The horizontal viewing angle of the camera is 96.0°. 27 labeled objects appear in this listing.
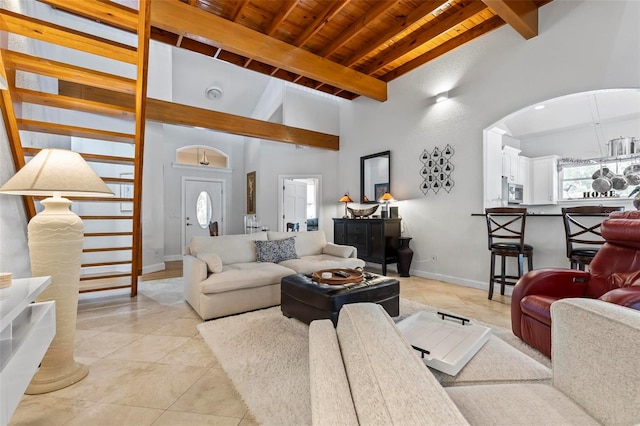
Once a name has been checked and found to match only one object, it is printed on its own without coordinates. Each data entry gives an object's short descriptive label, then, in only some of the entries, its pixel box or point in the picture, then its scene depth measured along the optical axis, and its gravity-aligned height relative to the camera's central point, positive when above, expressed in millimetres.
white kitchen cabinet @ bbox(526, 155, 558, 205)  5836 +683
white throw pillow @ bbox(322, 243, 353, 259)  3971 -510
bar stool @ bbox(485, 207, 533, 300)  3256 -383
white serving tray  1121 -590
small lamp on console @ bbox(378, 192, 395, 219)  4984 +245
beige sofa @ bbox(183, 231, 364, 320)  2803 -595
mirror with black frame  5289 +728
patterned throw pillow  3590 -456
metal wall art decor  4328 +689
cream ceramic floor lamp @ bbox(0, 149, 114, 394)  1693 -164
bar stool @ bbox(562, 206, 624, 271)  2703 -185
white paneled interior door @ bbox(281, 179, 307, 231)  6871 +281
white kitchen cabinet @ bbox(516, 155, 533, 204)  6002 +725
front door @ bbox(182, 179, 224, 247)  7109 +234
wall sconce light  4312 +1764
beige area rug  1518 -1005
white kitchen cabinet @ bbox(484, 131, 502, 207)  3922 +606
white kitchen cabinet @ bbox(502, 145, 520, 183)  5473 +975
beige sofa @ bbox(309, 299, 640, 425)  557 -393
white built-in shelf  847 -441
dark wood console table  4738 -419
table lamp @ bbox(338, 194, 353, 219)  5953 +295
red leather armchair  1970 -496
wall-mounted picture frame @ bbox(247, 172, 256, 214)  7145 +565
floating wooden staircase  2010 +1087
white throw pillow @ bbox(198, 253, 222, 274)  2912 -486
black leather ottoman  2303 -697
